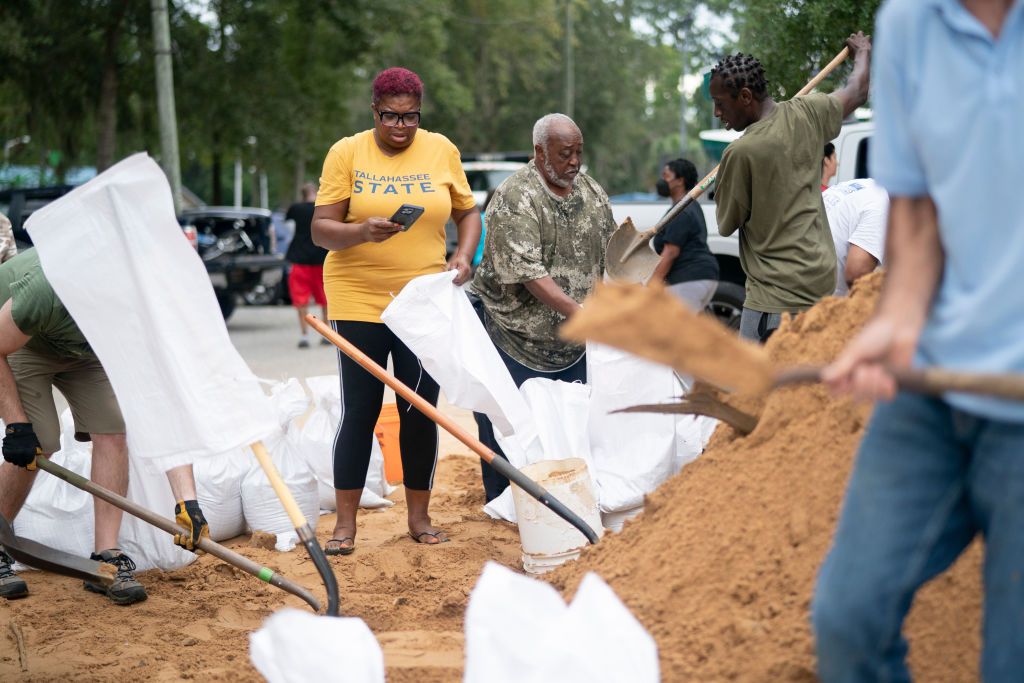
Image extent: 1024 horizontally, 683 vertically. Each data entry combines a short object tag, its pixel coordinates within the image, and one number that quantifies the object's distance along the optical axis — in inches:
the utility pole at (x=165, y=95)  581.0
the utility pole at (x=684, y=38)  1540.4
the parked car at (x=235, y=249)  577.3
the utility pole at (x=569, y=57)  1213.7
